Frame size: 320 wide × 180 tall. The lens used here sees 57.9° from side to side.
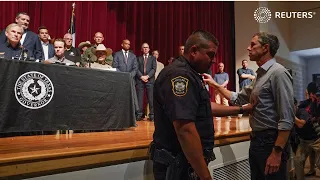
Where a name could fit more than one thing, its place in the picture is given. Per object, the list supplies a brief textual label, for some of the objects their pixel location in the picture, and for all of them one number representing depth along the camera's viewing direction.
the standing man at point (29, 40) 3.31
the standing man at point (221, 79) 5.79
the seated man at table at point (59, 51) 2.98
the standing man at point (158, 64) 5.45
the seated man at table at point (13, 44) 2.62
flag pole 4.61
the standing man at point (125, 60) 4.65
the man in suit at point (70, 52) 3.70
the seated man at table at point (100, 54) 3.71
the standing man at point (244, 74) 5.81
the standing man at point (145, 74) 4.86
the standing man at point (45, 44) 3.77
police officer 1.09
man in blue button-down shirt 1.49
